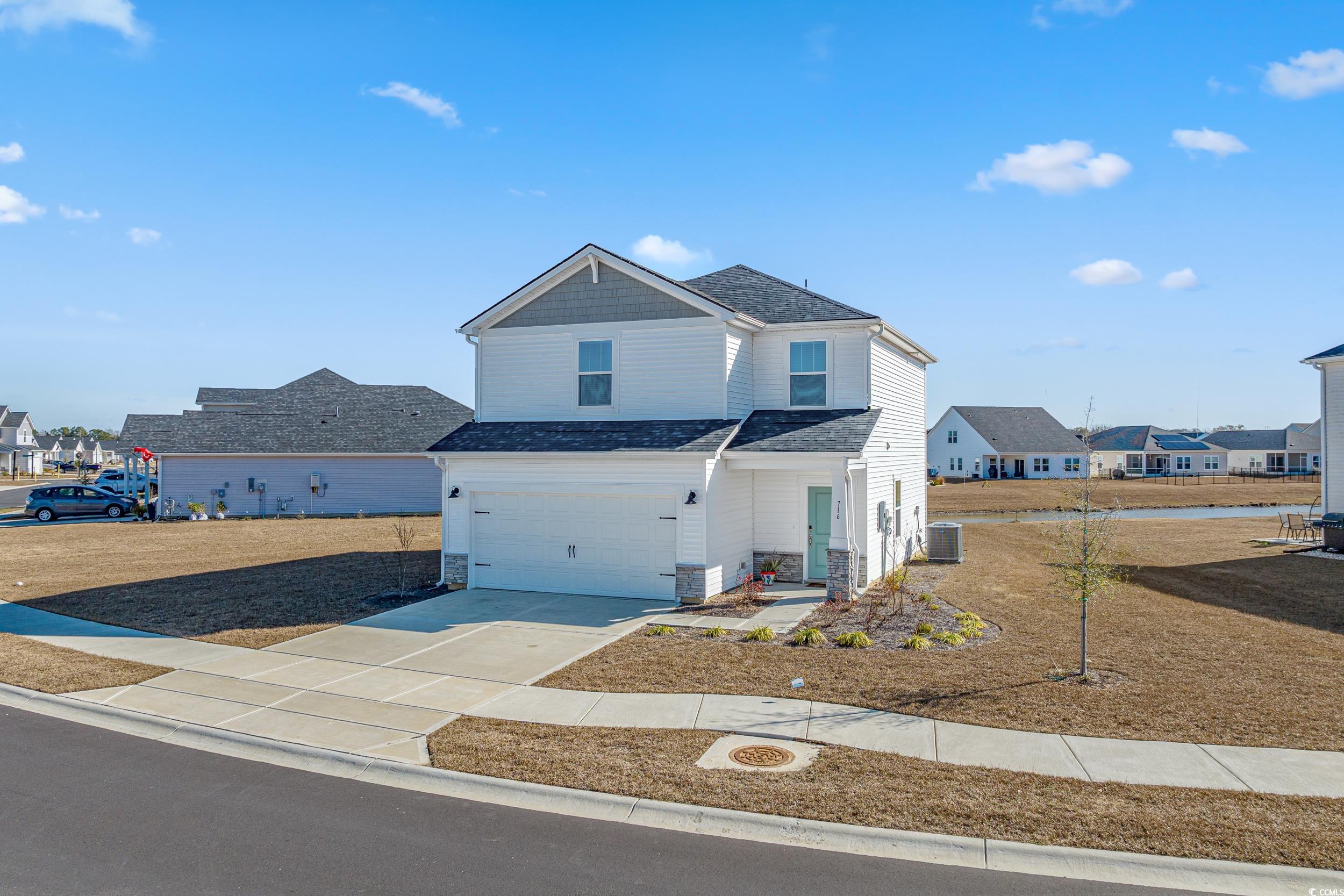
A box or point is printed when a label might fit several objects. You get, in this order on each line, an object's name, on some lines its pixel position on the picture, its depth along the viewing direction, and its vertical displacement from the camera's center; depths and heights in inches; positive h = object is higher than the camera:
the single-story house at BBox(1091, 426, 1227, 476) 3376.0 +52.1
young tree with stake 431.5 -50.1
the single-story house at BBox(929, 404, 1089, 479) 2967.5 +75.6
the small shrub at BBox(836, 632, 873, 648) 499.8 -111.2
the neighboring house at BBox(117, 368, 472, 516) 1459.2 +12.4
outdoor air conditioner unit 883.4 -86.8
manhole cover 321.7 -120.6
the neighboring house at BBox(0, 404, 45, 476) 3516.2 +104.6
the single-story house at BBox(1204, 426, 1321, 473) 3244.3 +66.7
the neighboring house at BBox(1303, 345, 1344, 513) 899.4 +49.1
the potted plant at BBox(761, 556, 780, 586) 706.8 -94.6
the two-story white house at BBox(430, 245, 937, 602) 650.8 +21.7
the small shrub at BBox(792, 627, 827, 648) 506.9 -111.1
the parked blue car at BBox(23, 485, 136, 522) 1429.6 -69.4
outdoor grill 890.7 -73.8
